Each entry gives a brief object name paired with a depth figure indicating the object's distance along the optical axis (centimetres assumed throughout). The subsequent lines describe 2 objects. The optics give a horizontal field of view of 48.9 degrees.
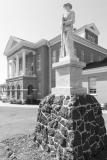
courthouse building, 1912
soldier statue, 404
